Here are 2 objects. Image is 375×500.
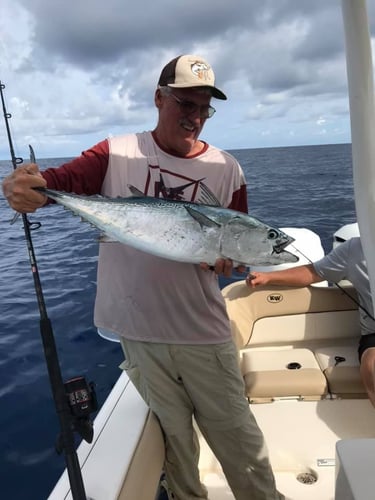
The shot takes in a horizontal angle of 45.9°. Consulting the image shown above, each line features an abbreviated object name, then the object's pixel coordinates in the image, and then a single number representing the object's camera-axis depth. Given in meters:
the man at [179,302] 1.90
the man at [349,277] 2.96
